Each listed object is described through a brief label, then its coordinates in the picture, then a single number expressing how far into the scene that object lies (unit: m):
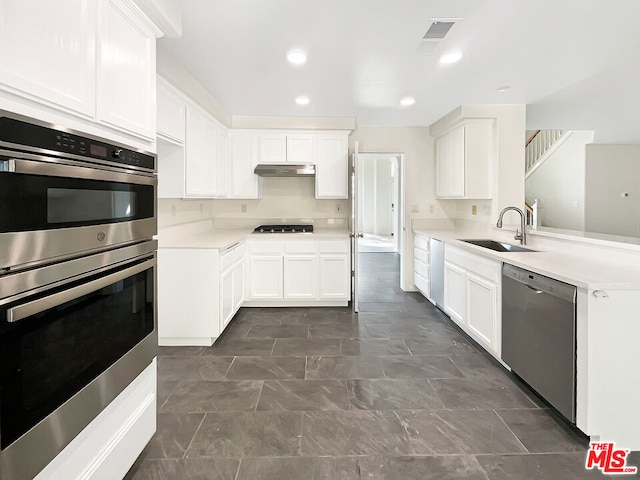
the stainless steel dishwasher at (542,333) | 1.85
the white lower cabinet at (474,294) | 2.66
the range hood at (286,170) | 4.27
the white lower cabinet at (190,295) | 3.02
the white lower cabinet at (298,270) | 4.12
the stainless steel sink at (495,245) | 3.35
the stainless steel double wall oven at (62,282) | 0.88
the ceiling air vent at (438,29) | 2.13
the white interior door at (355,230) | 3.81
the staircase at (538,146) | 7.49
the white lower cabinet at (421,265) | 4.33
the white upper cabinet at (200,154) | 3.13
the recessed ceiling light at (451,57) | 2.57
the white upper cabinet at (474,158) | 3.94
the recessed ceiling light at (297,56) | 2.55
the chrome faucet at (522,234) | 3.20
